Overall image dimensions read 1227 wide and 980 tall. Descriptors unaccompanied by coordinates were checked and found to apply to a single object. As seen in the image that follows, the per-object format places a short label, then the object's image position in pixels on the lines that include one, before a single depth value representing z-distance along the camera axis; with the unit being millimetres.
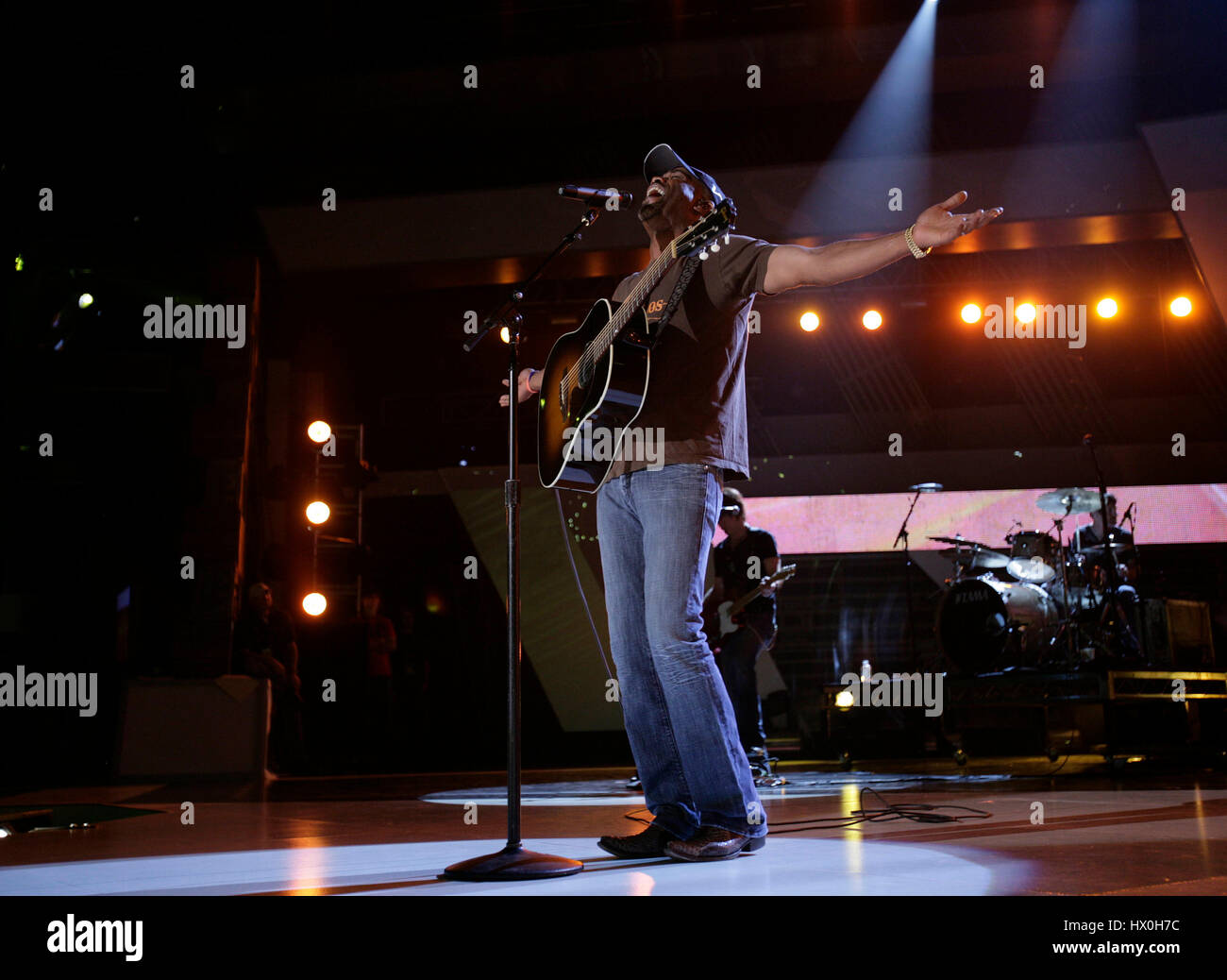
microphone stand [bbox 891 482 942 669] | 8078
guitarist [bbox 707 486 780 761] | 5648
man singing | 2258
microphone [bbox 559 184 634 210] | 2475
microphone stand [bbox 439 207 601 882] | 1972
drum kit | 7129
